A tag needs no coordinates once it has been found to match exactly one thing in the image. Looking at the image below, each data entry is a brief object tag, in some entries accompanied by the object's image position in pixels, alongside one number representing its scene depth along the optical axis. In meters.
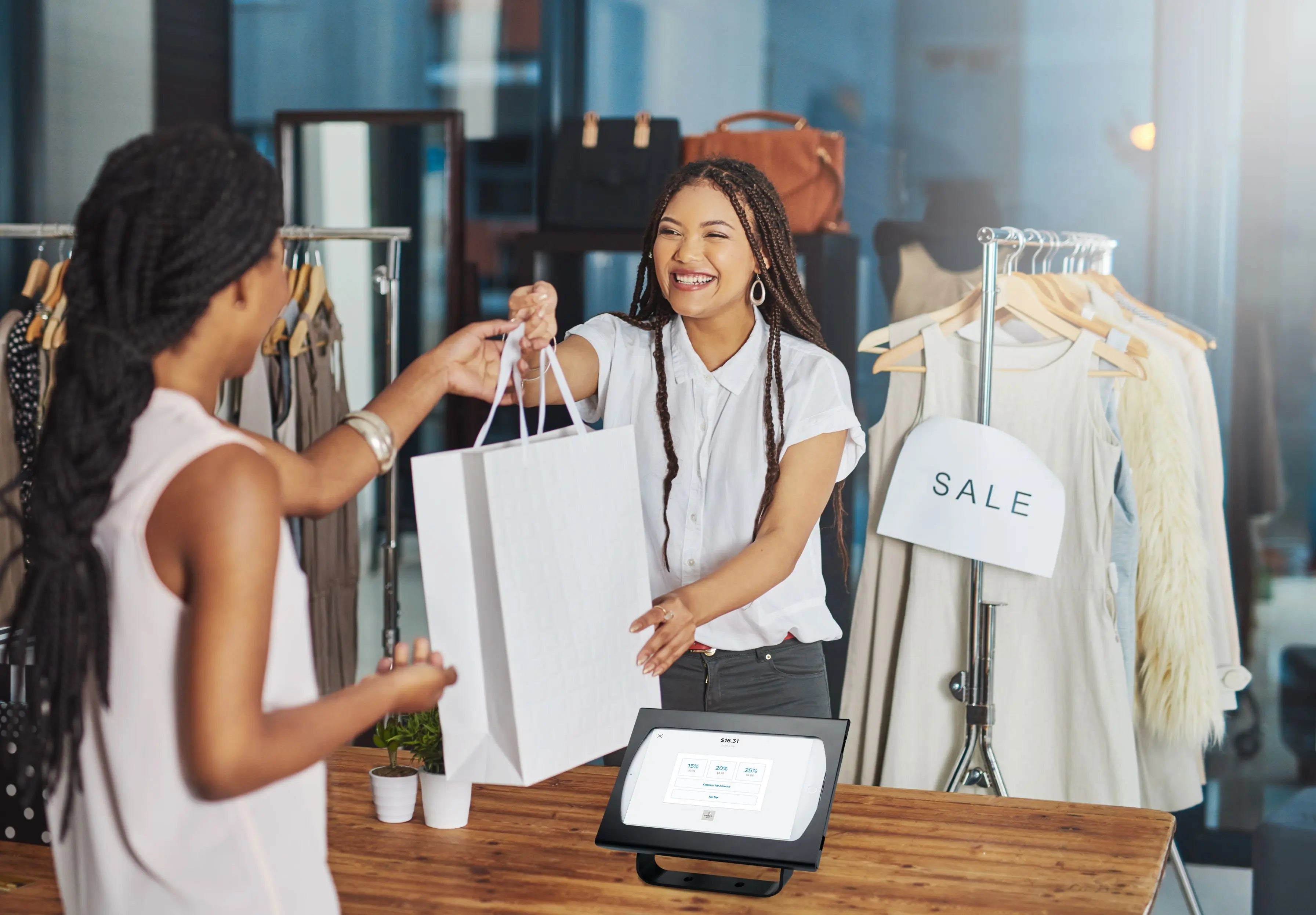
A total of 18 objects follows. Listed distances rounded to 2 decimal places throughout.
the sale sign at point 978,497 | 2.56
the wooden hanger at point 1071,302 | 2.61
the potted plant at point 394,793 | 1.67
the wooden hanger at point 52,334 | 3.16
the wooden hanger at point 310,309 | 3.18
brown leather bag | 3.14
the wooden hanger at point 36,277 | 3.30
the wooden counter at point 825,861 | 1.44
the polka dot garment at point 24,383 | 3.20
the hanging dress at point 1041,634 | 2.60
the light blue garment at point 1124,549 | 2.62
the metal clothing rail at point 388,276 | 3.04
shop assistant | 2.05
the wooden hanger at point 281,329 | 3.17
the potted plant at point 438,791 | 1.64
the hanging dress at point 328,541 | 3.21
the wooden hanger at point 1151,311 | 2.84
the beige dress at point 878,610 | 2.71
